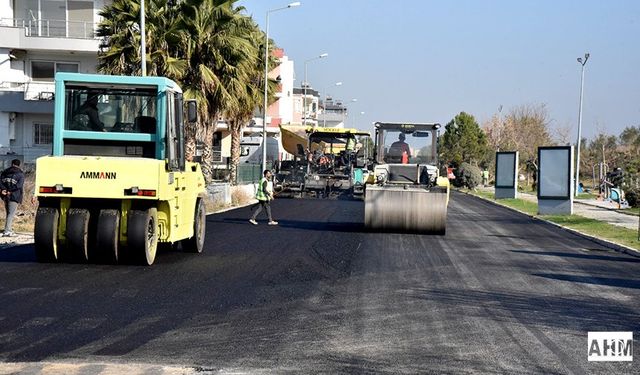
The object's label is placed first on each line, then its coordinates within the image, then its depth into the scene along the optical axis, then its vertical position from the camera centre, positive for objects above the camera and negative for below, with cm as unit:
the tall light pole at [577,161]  4774 -32
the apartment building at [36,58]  3872 +385
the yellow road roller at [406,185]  2205 -83
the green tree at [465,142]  7462 +90
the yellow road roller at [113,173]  1384 -41
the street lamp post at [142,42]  2587 +303
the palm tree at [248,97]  3628 +221
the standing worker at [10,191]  1898 -96
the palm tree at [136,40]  3059 +368
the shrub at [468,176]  6313 -157
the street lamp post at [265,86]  4334 +301
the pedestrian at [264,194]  2528 -124
